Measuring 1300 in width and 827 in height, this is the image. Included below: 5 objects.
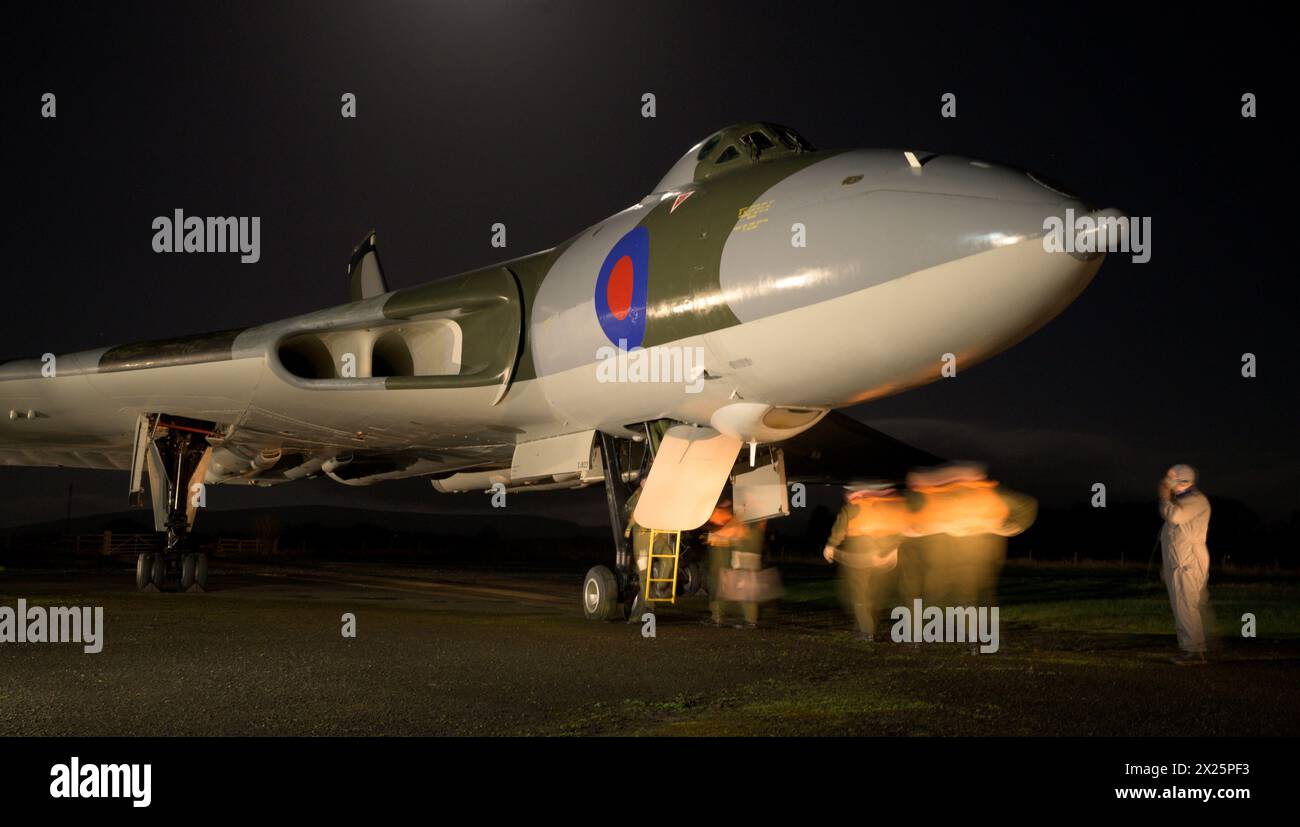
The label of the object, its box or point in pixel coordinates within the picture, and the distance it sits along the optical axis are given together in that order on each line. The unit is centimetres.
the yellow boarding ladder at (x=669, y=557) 913
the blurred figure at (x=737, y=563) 1027
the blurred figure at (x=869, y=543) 860
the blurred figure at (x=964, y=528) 856
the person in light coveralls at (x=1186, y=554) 688
